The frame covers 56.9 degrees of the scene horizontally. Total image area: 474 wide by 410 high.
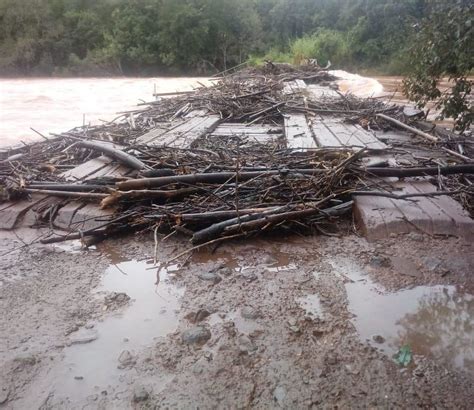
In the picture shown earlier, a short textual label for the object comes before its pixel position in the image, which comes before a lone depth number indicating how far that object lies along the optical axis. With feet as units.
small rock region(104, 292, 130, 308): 9.25
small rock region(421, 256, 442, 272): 10.23
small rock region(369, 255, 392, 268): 10.47
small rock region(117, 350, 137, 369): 7.41
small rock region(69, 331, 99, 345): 8.05
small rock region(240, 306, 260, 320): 8.66
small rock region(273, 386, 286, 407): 6.61
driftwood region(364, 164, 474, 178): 13.79
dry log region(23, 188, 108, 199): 13.07
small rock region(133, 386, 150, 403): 6.66
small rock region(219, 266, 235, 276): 10.28
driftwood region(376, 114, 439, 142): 19.29
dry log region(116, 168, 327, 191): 12.66
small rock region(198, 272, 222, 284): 9.99
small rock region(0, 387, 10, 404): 6.68
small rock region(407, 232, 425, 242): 11.42
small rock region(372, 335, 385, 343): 7.95
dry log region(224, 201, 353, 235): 11.36
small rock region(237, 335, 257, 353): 7.72
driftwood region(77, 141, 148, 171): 14.66
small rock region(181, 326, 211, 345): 8.00
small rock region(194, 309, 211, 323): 8.64
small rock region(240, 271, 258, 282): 10.03
